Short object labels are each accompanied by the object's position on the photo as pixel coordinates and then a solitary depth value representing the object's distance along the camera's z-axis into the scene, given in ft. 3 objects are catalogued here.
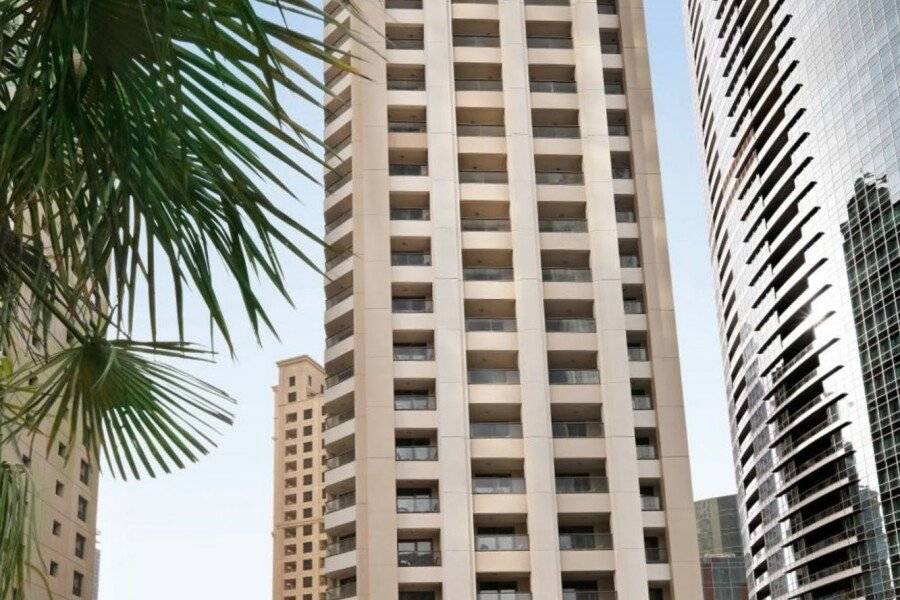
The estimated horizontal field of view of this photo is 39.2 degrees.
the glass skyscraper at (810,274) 313.32
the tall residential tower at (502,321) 192.13
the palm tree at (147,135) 17.29
